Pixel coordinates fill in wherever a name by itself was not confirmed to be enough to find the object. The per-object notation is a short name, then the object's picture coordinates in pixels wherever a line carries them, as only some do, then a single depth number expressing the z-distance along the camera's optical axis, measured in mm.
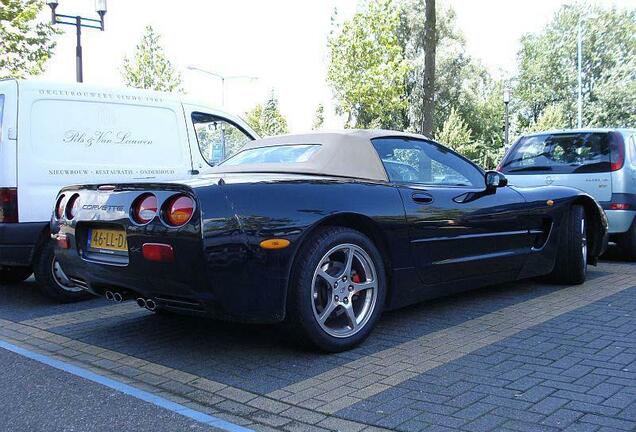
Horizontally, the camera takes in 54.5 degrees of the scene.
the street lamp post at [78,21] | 13172
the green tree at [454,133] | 40188
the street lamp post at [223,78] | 35281
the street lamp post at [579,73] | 33919
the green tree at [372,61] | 21578
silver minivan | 7359
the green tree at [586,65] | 41656
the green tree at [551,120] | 41469
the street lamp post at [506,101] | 21481
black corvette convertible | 3473
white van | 5496
